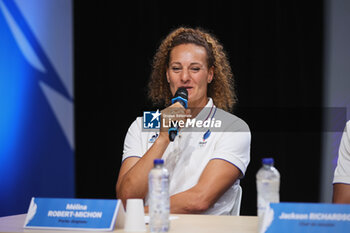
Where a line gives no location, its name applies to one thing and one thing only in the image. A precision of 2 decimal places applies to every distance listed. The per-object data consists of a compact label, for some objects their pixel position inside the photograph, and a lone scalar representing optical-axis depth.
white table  4.59
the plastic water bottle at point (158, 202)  4.53
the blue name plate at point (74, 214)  4.59
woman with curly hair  5.32
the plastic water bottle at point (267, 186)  4.57
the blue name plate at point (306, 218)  4.43
